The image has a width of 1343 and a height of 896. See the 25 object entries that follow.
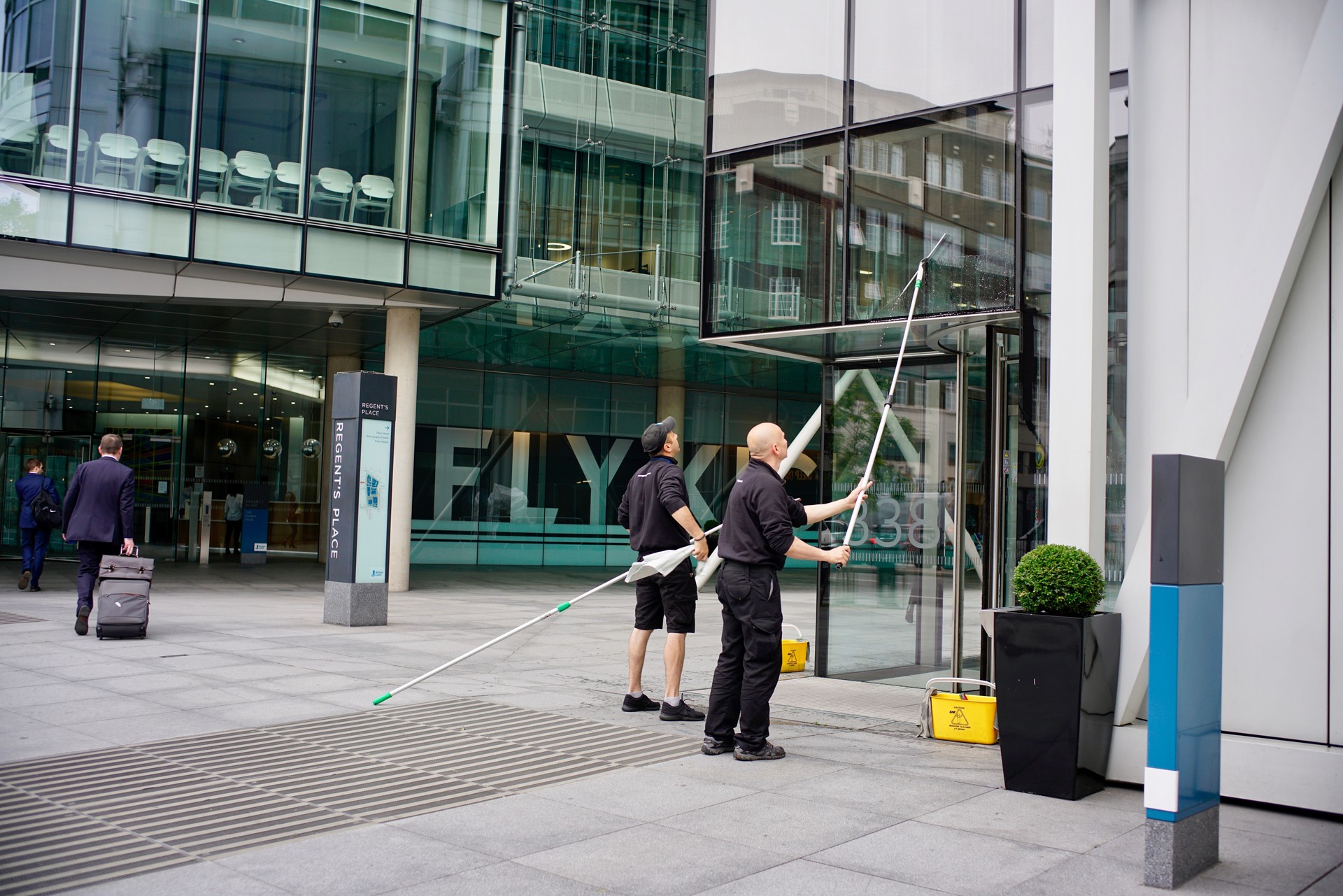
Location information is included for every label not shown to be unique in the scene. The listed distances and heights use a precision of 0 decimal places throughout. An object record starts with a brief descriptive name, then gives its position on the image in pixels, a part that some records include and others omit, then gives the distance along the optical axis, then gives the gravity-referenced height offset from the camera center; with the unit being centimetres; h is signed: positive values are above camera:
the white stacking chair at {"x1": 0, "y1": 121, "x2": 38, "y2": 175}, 1588 +462
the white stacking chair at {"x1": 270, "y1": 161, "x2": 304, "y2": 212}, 1723 +462
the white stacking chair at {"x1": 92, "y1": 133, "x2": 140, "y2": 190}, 1616 +459
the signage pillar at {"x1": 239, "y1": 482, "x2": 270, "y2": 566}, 2411 -97
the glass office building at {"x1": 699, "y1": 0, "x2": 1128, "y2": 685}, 788 +180
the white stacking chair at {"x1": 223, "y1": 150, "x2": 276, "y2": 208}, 1697 +462
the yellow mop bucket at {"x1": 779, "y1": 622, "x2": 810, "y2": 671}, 995 -143
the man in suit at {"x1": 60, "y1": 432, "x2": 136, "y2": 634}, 1112 -37
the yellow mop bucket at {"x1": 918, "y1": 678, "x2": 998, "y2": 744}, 709 -139
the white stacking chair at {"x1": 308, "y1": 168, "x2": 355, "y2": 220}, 1749 +459
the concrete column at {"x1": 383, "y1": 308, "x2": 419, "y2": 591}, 1894 +89
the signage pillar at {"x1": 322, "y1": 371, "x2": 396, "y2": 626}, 1330 -19
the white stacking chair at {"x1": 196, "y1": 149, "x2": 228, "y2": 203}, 1672 +461
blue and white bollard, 430 -69
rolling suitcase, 1072 -118
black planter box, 574 -103
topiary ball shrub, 585 -42
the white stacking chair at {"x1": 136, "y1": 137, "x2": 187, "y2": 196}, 1644 +462
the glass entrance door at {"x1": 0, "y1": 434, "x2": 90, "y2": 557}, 2425 +35
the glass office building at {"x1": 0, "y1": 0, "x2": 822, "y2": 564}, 1659 +376
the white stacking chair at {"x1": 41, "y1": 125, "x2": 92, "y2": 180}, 1594 +465
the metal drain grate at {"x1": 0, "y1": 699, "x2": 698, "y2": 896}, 464 -155
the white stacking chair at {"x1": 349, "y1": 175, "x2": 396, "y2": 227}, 1800 +468
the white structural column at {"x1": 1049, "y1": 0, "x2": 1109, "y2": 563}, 644 +130
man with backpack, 1600 -64
